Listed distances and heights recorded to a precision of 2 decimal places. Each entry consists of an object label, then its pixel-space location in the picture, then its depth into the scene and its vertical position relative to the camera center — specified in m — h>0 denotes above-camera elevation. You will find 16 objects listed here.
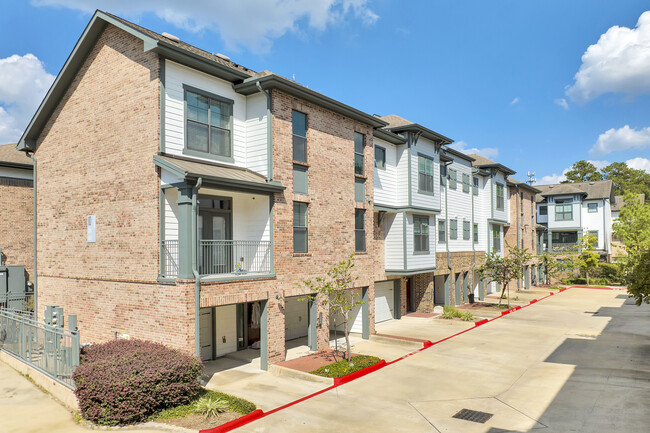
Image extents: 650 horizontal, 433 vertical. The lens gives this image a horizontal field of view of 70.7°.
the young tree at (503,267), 30.62 -2.42
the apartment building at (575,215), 57.12 +2.07
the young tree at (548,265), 46.25 -3.57
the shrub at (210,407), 11.00 -4.20
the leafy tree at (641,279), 17.12 -1.87
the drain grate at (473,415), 11.20 -4.59
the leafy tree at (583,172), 92.00 +11.92
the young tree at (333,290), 16.19 -2.14
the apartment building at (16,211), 23.11 +1.25
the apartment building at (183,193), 14.26 +1.46
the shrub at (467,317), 25.48 -4.74
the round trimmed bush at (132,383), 10.45 -3.53
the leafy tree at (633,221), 50.40 +1.08
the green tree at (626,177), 87.01 +10.58
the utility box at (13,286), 22.12 -2.49
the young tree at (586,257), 48.91 -2.82
